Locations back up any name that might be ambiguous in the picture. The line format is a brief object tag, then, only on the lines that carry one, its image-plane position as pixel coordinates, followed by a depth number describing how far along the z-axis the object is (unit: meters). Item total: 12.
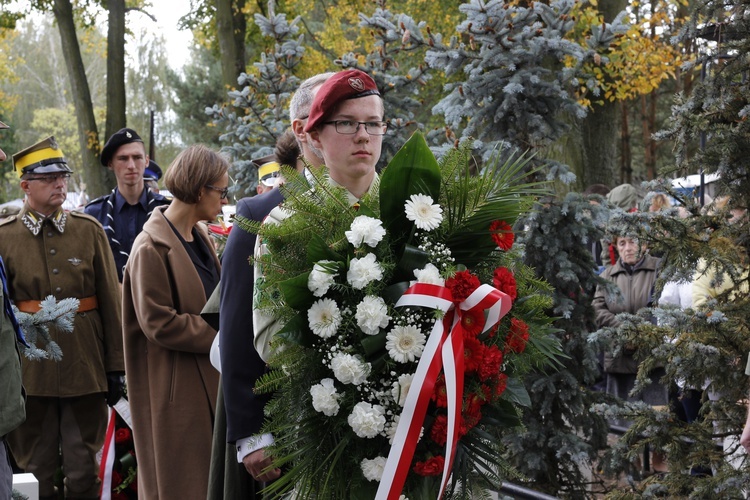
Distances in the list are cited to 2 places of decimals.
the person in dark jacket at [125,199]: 7.84
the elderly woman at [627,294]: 8.48
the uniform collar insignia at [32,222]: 6.87
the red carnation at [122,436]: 6.34
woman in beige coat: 5.01
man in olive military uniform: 6.75
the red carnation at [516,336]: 3.19
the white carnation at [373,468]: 3.00
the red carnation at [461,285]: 3.03
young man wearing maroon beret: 3.49
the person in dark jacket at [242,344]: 3.60
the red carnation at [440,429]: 3.03
